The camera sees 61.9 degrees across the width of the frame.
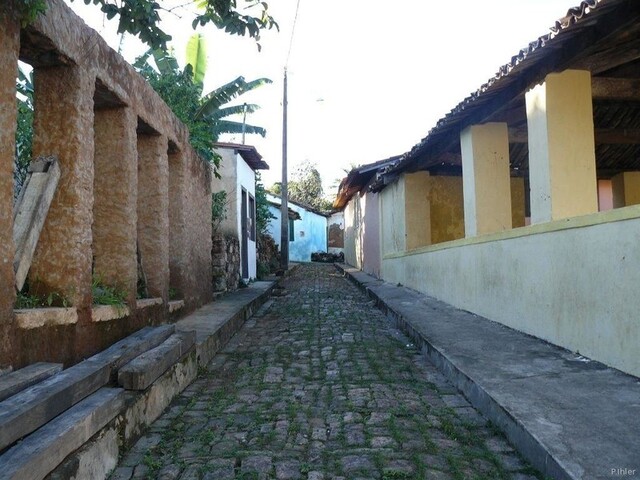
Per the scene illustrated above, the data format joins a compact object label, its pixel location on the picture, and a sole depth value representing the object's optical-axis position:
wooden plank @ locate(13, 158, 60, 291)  3.41
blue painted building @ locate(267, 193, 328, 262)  33.72
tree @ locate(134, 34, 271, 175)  9.95
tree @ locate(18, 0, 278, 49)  3.72
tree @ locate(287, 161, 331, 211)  46.31
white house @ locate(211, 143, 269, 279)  12.66
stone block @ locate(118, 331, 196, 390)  3.48
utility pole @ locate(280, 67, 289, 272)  19.77
